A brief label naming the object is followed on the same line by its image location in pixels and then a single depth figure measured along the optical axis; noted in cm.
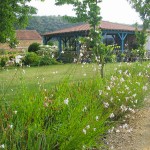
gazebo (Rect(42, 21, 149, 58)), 2322
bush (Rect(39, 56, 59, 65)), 1925
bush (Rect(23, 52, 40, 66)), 1938
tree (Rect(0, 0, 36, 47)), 1111
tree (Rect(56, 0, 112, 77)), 868
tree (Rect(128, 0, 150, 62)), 1394
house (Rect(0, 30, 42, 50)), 4502
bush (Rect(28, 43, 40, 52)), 2411
